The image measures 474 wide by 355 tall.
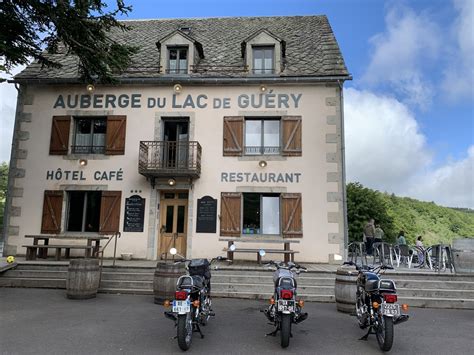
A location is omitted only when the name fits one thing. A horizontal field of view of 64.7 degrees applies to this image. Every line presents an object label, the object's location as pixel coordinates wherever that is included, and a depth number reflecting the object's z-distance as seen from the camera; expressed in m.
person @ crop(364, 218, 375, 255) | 14.30
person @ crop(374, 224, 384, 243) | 14.83
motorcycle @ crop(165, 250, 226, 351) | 4.73
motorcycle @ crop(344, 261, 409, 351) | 4.84
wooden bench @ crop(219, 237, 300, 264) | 10.59
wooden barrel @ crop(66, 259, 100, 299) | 7.95
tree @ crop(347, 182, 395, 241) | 20.44
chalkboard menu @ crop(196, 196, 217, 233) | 12.45
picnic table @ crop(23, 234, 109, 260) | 10.59
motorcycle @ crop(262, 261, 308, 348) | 4.92
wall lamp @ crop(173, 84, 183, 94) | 13.25
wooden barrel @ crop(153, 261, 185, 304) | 7.52
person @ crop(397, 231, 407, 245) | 14.91
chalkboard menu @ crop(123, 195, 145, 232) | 12.54
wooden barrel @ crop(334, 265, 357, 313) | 7.08
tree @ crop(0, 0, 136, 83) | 9.51
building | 12.41
